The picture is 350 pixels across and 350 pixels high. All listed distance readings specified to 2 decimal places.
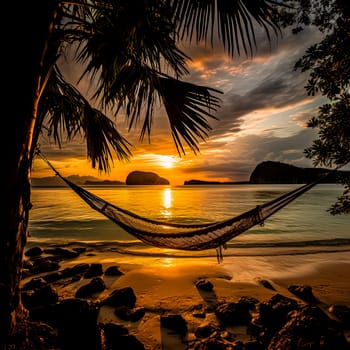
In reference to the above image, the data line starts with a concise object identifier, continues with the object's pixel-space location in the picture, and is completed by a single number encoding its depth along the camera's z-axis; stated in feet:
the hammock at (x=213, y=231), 8.04
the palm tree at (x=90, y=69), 3.73
